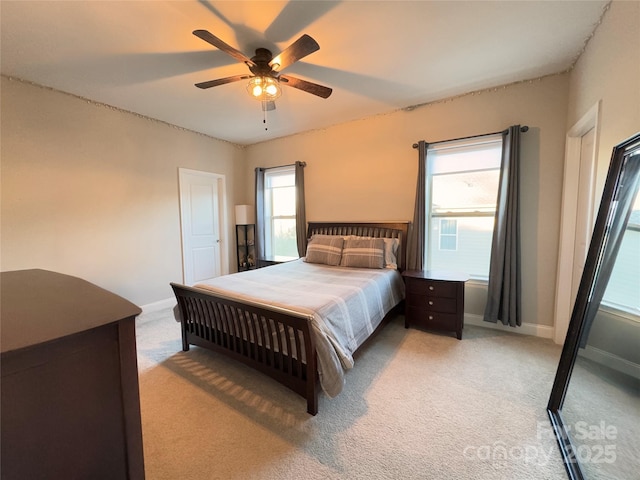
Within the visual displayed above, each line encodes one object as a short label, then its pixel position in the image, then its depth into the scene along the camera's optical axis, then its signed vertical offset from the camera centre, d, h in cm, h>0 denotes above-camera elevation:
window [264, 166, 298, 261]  467 +5
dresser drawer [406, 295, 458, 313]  281 -96
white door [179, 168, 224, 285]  416 -11
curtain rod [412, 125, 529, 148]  274 +91
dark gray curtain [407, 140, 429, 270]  323 -2
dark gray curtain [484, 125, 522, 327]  275 -28
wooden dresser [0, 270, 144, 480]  58 -43
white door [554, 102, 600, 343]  237 -3
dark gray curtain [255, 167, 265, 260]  470 +5
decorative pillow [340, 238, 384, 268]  321 -46
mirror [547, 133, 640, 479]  126 -75
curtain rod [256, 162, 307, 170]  426 +87
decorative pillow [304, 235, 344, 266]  348 -45
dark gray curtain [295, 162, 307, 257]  427 +9
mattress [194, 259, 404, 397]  171 -66
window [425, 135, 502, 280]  304 +17
